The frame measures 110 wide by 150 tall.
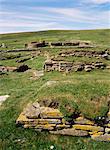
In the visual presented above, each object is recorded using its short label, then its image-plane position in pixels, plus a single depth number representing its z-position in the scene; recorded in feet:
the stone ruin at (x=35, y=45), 89.43
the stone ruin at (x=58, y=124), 23.42
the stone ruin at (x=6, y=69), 51.91
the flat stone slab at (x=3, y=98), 29.61
